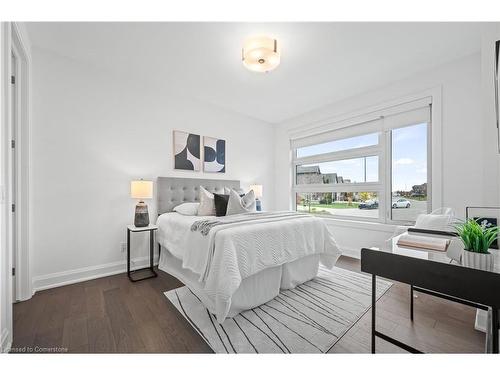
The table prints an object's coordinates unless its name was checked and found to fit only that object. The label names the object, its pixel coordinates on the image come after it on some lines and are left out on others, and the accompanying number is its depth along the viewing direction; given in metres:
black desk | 0.85
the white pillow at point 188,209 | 2.83
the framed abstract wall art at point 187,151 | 3.27
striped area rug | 1.42
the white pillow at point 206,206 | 2.80
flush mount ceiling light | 1.97
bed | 1.60
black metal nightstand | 2.49
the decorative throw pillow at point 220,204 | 2.76
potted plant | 0.93
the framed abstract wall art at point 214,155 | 3.59
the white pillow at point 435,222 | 1.75
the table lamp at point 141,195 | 2.58
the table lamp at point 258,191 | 3.95
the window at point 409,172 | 2.84
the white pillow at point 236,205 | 2.64
